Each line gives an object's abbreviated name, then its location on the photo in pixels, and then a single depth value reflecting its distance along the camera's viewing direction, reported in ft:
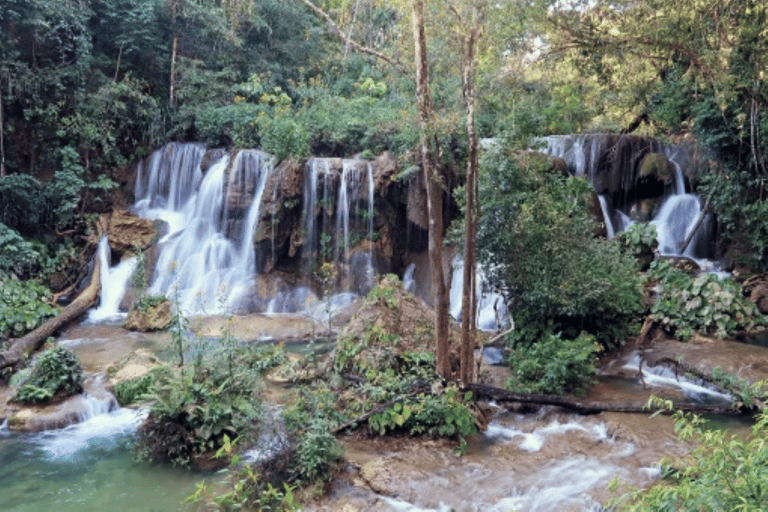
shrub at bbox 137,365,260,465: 21.33
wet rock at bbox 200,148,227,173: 53.21
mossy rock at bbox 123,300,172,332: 39.50
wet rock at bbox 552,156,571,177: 46.37
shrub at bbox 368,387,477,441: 22.29
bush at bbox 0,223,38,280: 41.14
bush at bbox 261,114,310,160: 49.90
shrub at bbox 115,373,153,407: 26.99
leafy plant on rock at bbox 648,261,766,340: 34.55
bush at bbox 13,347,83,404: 26.12
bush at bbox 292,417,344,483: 18.68
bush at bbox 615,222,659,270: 42.70
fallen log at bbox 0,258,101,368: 31.68
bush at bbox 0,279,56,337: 36.37
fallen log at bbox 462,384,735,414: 24.52
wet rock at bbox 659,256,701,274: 42.44
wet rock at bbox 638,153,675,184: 50.93
